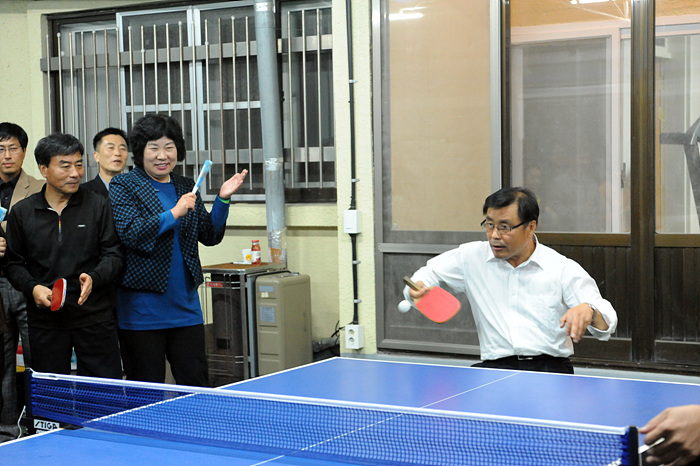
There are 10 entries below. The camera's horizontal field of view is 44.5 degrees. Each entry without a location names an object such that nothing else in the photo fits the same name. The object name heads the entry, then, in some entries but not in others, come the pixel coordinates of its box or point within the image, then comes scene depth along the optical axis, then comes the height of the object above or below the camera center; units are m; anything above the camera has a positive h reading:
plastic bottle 6.06 -0.53
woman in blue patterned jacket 3.64 -0.35
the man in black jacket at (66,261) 3.63 -0.34
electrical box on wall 5.75 -0.30
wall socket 5.84 -1.09
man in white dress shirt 3.45 -0.49
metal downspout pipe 6.19 +0.30
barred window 6.52 +0.79
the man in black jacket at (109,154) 4.42 +0.15
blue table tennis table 2.21 -0.72
